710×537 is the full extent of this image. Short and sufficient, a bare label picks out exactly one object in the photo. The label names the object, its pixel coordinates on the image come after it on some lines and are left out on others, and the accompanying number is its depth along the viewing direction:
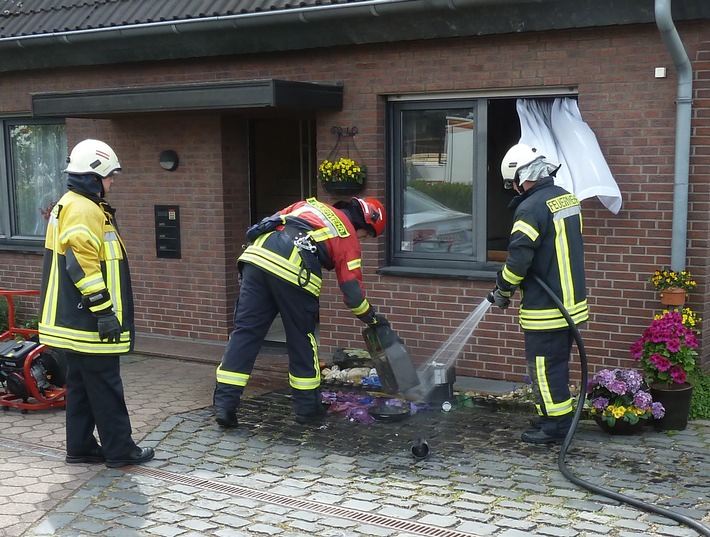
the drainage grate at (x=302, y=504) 4.73
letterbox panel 9.48
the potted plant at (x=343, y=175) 8.06
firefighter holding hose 6.02
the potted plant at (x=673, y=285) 6.54
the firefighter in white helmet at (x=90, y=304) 5.52
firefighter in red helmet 6.42
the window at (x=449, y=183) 7.83
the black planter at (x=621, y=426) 6.25
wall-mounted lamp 9.34
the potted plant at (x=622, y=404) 6.23
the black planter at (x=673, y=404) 6.35
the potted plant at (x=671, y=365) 6.36
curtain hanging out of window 6.89
